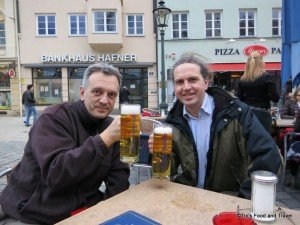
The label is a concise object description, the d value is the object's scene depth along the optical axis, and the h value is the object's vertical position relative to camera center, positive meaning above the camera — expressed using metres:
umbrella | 2.71 +0.41
